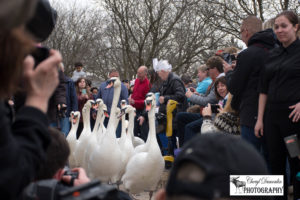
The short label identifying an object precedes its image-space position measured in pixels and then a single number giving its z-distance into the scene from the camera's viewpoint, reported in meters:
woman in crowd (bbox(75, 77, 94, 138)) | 10.71
